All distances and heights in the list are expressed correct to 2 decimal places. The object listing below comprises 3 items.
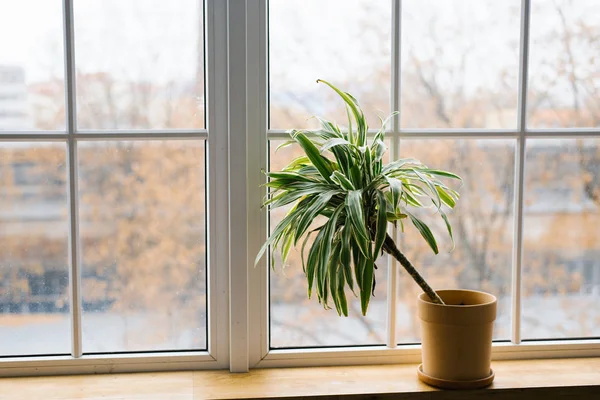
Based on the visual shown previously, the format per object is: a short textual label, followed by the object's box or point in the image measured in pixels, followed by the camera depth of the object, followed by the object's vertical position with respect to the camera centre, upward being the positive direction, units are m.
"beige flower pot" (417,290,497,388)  2.03 -0.56
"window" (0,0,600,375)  2.19 -0.03
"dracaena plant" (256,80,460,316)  1.88 -0.14
